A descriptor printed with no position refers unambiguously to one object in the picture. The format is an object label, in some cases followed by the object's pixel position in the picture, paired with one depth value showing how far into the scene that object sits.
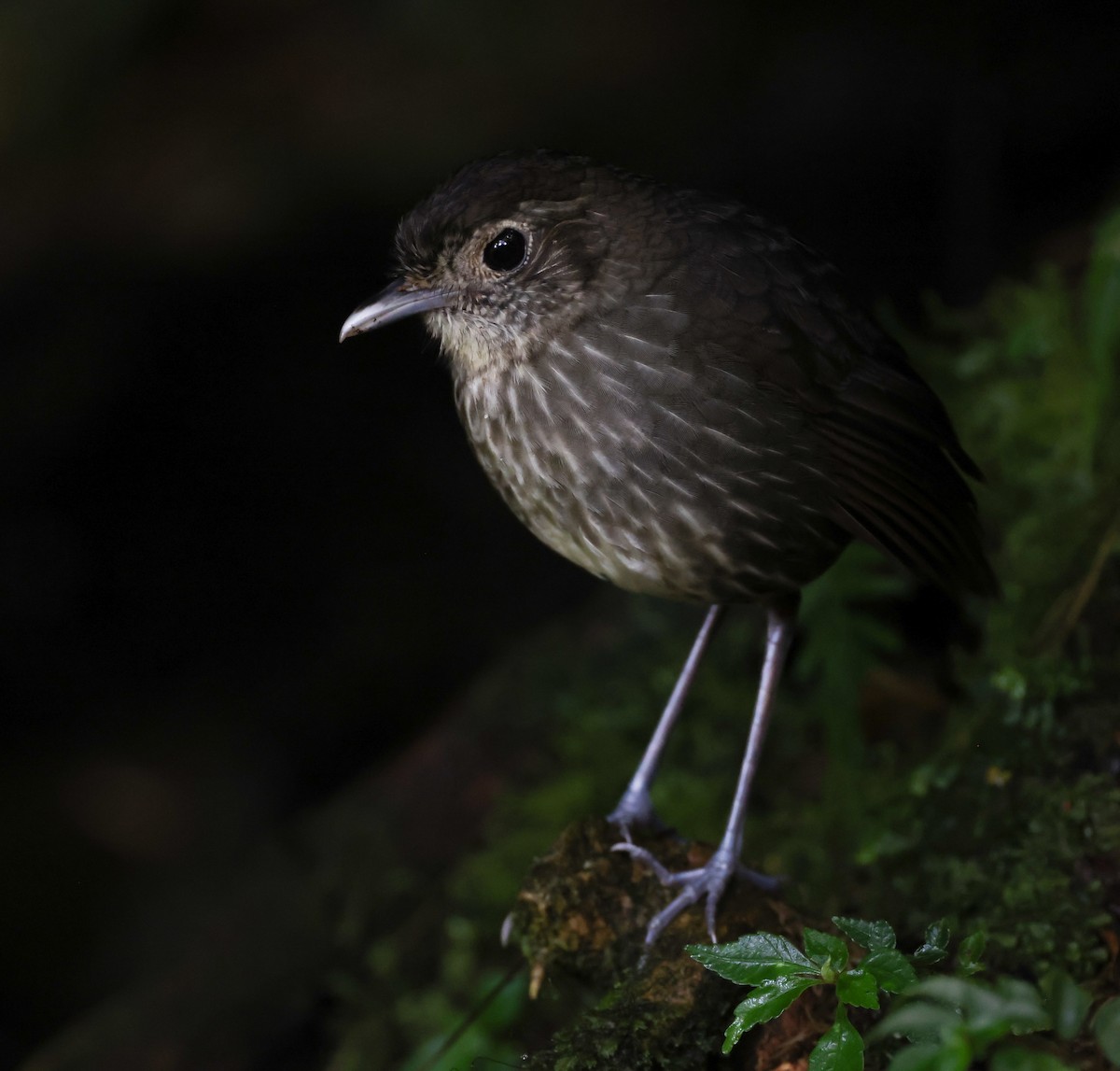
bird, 3.36
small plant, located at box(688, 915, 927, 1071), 3.31
